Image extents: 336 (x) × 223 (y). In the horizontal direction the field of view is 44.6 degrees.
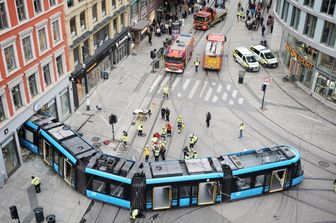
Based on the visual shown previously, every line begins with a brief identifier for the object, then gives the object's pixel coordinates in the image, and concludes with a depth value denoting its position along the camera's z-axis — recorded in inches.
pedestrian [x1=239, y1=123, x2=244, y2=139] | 1553.9
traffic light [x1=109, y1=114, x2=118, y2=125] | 1458.8
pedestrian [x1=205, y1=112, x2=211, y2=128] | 1619.7
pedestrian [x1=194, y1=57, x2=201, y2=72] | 2118.6
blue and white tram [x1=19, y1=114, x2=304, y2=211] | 1159.6
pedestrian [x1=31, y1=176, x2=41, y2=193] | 1253.7
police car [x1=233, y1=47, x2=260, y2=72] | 2110.0
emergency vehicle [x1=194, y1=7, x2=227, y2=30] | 2642.7
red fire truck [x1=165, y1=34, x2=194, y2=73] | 2058.3
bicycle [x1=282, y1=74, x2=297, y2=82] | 2011.6
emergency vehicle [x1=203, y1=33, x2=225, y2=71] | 2079.2
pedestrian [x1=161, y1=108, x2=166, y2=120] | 1678.2
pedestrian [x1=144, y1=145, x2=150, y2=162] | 1416.1
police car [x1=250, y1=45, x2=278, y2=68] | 2148.0
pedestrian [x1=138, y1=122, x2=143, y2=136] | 1557.6
